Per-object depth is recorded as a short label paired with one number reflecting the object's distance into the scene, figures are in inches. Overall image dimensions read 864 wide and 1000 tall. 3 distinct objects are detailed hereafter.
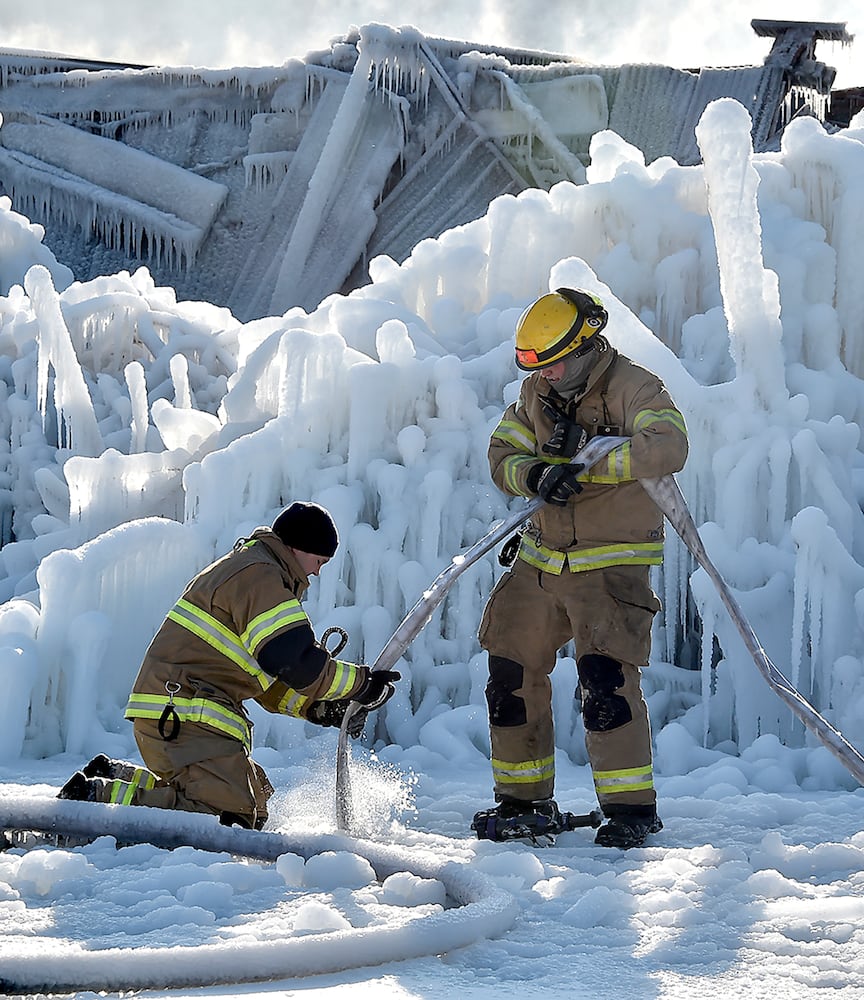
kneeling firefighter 343.6
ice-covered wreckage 1418.6
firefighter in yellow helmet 344.5
